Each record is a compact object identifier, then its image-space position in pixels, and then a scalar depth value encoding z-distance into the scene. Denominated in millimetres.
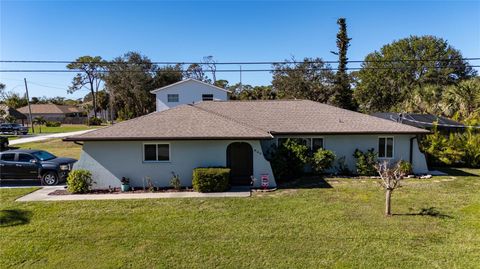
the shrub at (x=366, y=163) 17000
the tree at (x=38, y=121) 64519
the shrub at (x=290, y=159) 16047
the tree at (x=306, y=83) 48919
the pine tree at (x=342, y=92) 46719
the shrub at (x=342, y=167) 17391
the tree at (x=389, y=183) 10594
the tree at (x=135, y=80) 64062
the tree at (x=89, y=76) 71700
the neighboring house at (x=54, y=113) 74125
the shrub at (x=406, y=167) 16750
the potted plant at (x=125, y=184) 14305
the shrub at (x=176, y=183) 14273
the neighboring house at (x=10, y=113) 57100
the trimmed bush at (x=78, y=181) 13930
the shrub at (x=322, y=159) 16734
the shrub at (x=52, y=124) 62312
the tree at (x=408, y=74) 50531
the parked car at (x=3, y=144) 25894
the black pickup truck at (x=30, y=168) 15727
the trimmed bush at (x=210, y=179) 13641
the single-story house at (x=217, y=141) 14367
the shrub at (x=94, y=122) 62388
